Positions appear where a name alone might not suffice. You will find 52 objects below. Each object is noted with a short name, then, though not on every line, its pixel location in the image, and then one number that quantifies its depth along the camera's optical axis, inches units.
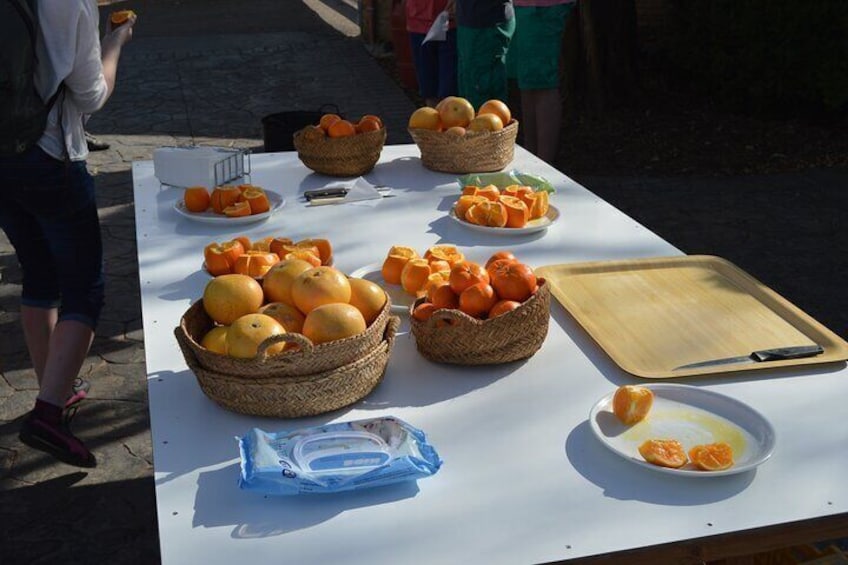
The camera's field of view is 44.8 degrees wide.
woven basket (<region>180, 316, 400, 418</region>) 70.0
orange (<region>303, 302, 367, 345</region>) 71.8
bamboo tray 82.0
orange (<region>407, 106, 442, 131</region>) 130.2
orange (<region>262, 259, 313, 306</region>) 78.8
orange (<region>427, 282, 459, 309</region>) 81.3
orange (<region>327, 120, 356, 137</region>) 128.0
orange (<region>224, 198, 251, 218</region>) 112.2
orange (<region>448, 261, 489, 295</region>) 80.2
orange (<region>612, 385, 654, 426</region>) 71.6
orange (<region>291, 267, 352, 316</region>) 75.5
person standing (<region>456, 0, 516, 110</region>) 194.9
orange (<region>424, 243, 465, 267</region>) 93.9
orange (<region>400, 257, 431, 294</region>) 90.1
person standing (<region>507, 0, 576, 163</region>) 209.9
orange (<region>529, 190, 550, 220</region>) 111.7
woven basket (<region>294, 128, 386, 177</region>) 128.1
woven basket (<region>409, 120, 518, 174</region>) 128.0
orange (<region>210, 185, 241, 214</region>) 114.2
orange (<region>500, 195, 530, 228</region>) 108.3
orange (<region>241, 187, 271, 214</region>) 113.3
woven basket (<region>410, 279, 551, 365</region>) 76.8
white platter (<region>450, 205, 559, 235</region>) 107.7
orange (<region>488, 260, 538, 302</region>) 79.7
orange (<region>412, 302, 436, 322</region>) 80.7
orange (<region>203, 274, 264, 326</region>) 76.5
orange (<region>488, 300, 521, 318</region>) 77.8
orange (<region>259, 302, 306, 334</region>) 75.6
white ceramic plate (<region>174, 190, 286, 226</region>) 111.6
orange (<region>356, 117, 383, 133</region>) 131.0
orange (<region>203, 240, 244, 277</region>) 94.2
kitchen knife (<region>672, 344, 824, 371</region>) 80.0
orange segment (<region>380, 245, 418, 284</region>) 93.8
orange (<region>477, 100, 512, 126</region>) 131.6
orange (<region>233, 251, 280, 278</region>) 91.0
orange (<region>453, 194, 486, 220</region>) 111.8
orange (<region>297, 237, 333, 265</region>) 97.0
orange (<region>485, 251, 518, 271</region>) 87.0
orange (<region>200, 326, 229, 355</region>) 72.7
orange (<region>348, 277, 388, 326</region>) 76.4
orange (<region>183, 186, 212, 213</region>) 114.0
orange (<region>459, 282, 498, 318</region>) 79.1
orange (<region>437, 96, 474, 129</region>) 128.4
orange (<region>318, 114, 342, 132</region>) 130.0
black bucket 168.7
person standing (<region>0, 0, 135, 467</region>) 104.3
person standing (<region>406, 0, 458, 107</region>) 224.8
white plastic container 123.6
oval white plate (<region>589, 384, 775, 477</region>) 68.5
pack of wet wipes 62.3
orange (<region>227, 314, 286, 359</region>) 70.0
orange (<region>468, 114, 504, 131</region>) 127.8
